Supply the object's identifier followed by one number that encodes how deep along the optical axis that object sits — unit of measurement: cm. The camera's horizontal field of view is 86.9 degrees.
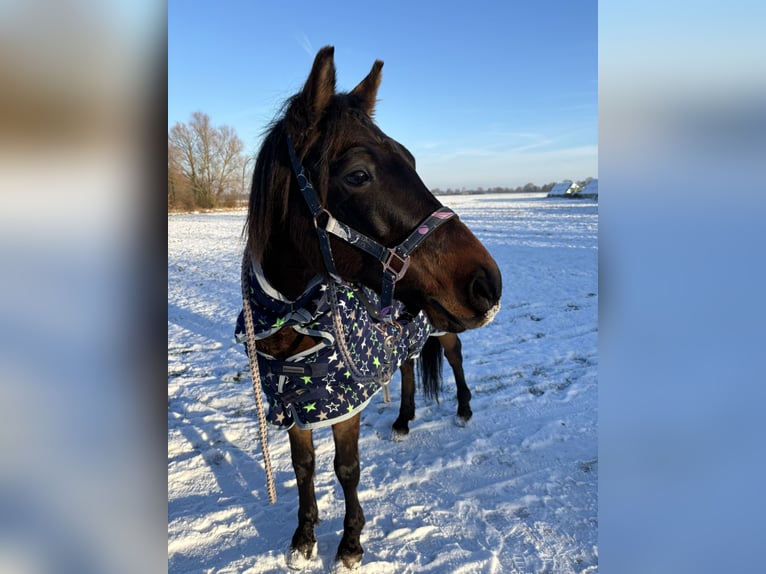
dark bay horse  157
